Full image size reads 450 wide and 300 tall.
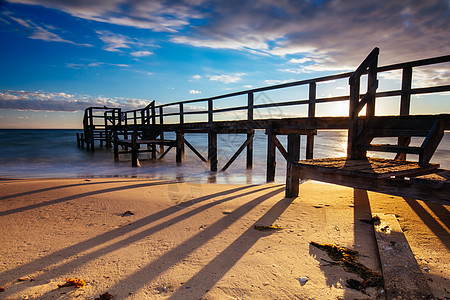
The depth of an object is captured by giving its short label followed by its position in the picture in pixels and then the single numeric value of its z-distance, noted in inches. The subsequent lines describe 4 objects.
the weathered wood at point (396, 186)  102.5
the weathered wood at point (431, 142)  126.1
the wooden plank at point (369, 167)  118.7
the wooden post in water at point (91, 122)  868.6
